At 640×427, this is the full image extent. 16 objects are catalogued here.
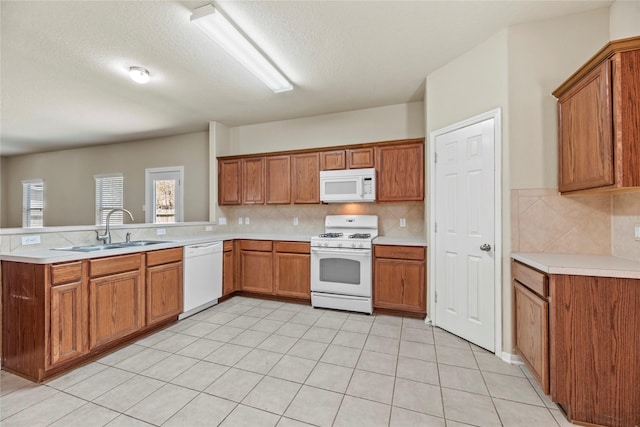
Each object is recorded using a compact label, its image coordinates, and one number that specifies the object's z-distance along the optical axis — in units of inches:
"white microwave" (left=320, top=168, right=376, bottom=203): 138.5
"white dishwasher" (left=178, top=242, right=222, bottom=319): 124.1
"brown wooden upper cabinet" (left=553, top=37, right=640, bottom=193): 60.5
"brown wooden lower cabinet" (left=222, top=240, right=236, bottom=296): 147.2
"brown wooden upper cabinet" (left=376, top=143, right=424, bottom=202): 132.3
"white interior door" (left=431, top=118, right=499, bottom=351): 92.7
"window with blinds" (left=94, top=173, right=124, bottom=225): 218.4
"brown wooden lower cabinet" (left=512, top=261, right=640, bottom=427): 58.1
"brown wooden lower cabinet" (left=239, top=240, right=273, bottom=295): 150.2
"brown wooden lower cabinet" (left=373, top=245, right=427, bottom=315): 121.0
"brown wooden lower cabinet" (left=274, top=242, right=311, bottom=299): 142.2
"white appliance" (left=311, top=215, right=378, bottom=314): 127.4
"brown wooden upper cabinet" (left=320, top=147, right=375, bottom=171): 141.8
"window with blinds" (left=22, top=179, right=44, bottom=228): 251.4
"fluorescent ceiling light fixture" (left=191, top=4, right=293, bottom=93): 76.2
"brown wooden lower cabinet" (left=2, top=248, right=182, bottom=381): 77.0
